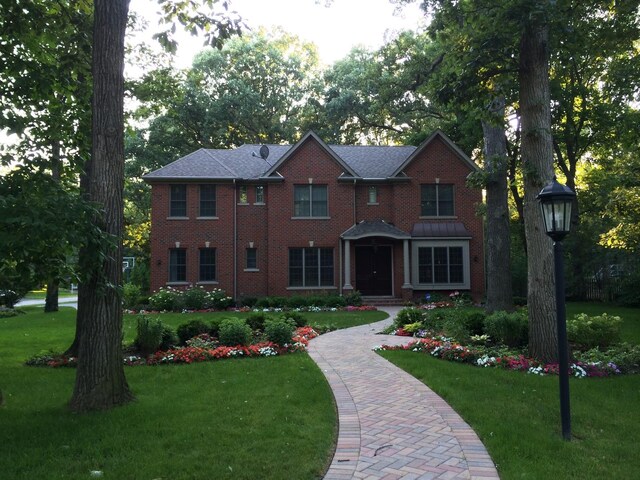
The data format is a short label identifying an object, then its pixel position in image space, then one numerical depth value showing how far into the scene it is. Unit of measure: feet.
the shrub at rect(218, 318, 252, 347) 34.81
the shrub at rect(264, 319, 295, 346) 34.83
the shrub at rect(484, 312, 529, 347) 33.19
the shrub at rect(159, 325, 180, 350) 34.14
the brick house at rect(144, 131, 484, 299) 76.38
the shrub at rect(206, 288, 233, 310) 70.33
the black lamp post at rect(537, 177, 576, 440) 17.35
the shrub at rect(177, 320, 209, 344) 36.27
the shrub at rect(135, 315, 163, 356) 32.30
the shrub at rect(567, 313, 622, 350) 33.12
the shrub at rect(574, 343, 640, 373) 27.66
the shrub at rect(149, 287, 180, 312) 68.44
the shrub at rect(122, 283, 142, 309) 71.84
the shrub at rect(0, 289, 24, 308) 76.39
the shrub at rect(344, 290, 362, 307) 70.90
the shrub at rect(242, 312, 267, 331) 41.63
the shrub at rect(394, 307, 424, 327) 45.78
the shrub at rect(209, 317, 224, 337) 38.19
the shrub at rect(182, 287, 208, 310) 68.64
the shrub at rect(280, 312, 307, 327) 46.24
